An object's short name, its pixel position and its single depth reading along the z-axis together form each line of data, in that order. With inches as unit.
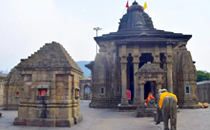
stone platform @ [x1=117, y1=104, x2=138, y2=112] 673.0
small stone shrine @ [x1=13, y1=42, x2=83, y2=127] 357.1
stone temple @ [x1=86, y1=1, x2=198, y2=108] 743.1
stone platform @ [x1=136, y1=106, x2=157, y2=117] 511.5
